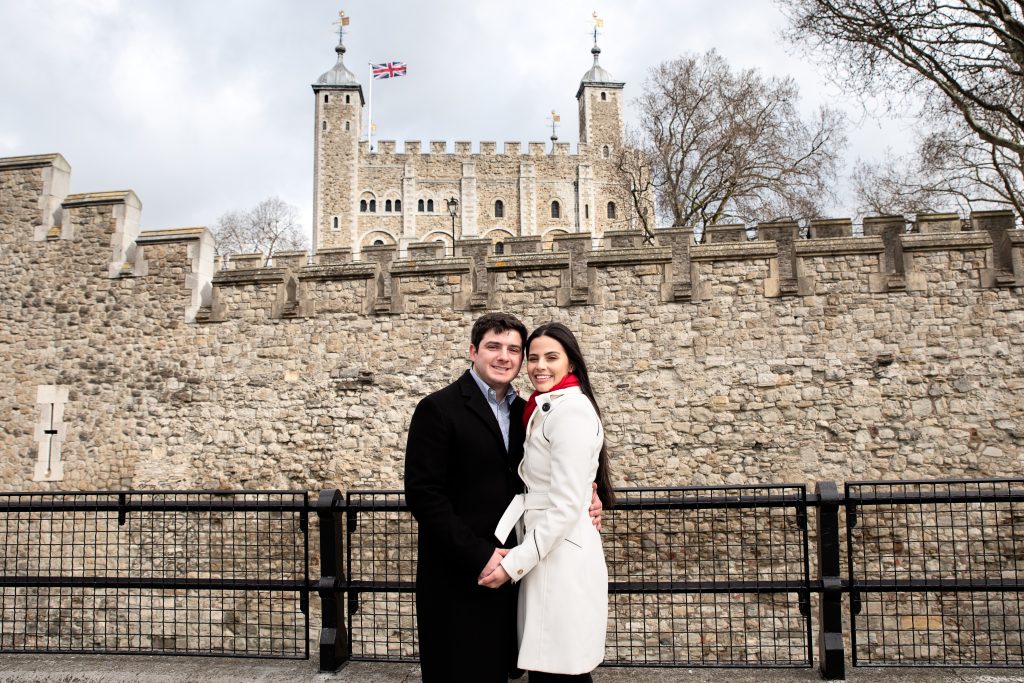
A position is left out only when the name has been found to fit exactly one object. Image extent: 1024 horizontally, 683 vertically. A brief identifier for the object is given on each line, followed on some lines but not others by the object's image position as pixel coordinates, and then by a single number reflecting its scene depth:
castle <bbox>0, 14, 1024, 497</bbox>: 8.05
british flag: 50.59
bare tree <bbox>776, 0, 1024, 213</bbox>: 10.16
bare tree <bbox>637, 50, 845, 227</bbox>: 19.52
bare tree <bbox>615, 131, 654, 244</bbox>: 21.03
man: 2.66
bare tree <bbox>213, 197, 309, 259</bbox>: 37.75
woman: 2.52
